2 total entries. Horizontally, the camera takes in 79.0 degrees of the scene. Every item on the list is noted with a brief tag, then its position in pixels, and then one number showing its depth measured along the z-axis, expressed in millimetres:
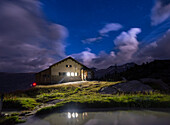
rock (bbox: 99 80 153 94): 14128
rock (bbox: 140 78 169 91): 14802
